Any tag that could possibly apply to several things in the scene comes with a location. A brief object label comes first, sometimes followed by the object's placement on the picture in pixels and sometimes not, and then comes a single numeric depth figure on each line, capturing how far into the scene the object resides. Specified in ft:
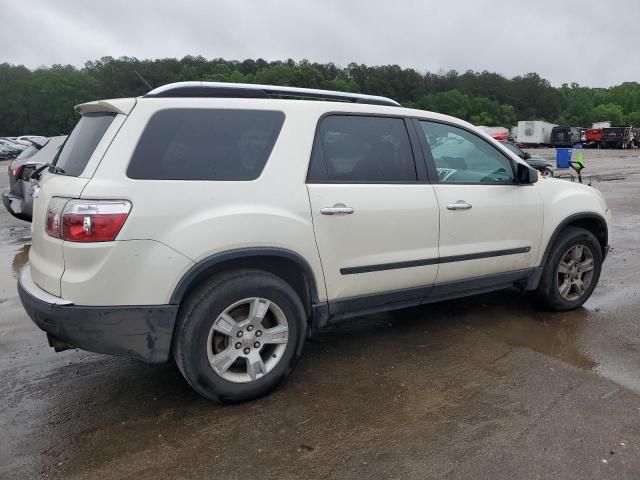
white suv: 9.37
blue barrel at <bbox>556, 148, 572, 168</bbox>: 74.95
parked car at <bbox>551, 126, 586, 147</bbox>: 184.85
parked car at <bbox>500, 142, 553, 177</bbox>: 42.95
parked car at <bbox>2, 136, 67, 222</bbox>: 25.48
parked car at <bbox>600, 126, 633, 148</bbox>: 173.06
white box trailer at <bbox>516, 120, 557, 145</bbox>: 196.75
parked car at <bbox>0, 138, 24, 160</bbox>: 120.57
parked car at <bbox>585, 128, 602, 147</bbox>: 179.11
